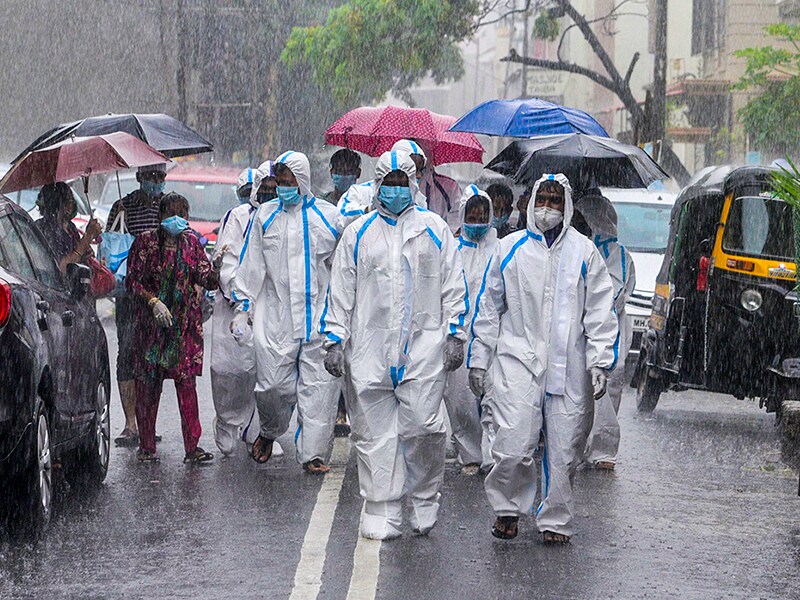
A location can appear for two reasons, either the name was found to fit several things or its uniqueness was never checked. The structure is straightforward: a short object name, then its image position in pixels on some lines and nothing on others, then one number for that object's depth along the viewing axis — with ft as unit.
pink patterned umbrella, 57.74
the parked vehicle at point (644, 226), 76.44
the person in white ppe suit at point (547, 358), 37.41
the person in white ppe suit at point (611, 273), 49.43
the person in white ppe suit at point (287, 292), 46.88
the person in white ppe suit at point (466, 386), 48.09
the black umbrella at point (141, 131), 53.93
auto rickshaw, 57.83
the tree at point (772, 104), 124.57
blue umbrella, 53.28
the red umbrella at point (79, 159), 50.49
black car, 34.91
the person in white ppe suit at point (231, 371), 50.49
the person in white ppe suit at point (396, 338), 37.75
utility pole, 122.87
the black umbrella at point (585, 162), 49.96
